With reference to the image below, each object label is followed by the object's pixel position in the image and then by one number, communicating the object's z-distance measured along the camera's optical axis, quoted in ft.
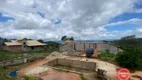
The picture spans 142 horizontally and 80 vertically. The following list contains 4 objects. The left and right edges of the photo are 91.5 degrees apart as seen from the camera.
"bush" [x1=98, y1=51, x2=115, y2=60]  35.56
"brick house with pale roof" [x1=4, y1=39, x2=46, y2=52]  52.36
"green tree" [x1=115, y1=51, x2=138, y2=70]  28.16
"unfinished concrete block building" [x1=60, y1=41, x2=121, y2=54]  42.12
